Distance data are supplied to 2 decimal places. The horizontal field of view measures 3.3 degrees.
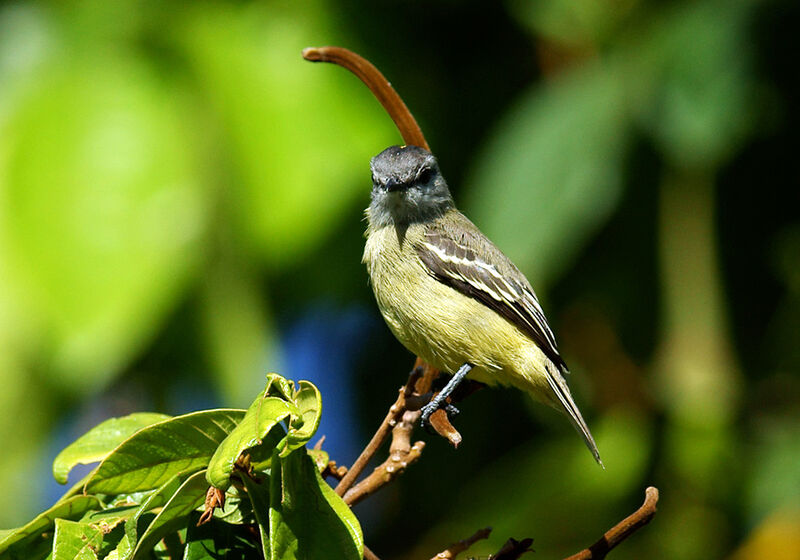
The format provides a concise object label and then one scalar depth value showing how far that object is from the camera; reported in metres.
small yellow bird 3.77
